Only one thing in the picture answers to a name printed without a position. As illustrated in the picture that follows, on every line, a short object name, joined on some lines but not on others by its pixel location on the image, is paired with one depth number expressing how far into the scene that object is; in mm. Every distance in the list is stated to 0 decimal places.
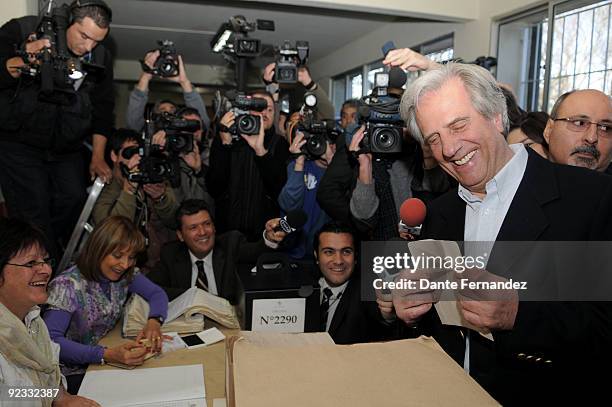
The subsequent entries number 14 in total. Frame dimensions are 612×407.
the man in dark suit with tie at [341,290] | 1959
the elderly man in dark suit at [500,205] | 998
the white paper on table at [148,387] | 1325
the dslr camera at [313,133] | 2463
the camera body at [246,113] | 2652
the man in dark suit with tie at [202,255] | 2314
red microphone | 1352
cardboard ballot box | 607
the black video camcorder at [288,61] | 2934
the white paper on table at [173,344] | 1687
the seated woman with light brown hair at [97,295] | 1730
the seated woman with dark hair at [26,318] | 1287
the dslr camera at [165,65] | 3080
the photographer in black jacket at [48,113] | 2277
